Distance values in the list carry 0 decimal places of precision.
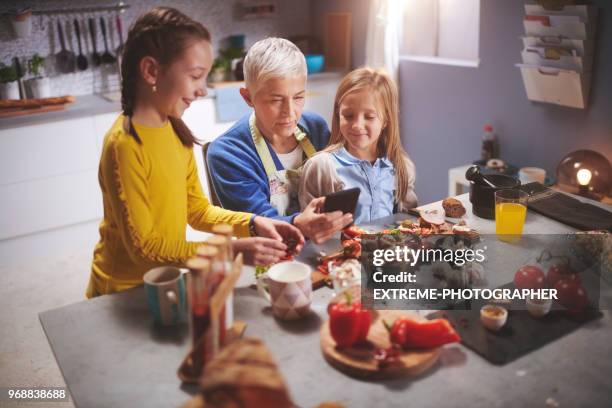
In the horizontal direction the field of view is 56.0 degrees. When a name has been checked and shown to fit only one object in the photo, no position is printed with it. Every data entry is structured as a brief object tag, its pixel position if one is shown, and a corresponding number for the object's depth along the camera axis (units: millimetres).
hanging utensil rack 3674
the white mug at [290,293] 1229
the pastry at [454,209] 1784
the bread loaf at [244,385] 730
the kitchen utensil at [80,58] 3793
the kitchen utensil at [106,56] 3845
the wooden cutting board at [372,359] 1052
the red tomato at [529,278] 1269
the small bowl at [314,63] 4170
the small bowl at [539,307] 1215
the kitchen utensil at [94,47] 3818
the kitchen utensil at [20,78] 3654
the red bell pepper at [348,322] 1094
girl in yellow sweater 1282
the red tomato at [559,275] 1261
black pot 1761
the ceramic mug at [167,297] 1204
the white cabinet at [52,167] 3295
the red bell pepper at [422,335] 1099
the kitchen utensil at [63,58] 3775
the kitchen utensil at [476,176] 1783
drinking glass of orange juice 1637
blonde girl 1807
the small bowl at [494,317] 1167
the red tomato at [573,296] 1224
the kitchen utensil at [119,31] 3809
